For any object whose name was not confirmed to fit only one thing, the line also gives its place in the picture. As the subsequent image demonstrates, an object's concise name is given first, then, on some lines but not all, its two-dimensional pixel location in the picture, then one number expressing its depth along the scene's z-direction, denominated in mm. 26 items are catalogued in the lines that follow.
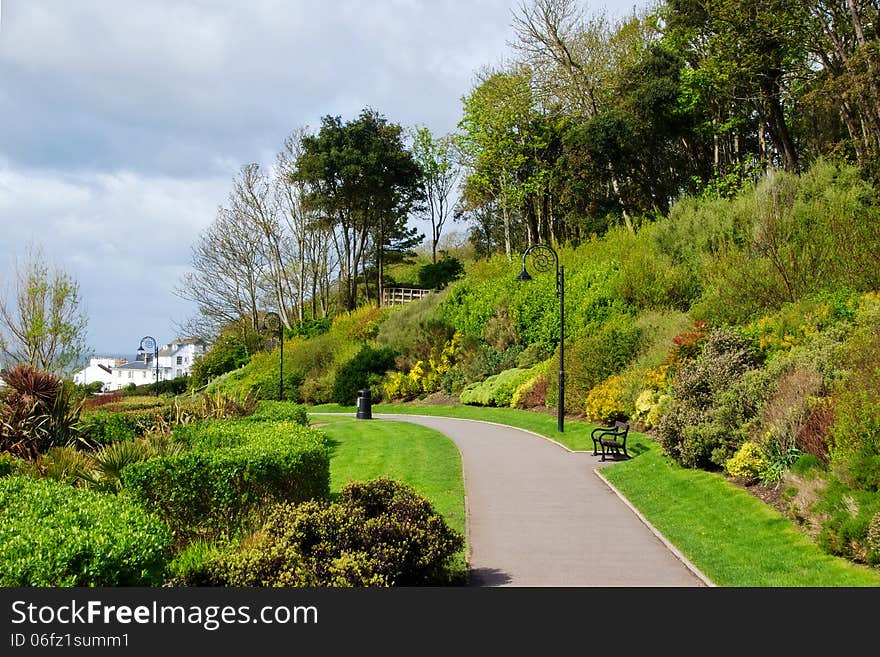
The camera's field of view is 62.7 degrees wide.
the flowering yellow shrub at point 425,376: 31781
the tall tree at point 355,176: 46156
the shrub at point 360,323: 38812
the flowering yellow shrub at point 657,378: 17219
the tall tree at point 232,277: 48906
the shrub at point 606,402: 18641
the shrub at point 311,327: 45406
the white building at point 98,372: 90975
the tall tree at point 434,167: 55000
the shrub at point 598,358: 21203
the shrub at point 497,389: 25656
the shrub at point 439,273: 51031
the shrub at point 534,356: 27609
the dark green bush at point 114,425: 15883
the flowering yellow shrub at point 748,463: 11164
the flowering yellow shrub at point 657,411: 15802
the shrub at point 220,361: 47281
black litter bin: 24375
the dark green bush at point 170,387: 47312
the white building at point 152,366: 82500
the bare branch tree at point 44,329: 31812
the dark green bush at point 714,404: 12430
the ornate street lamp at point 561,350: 18656
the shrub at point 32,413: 14258
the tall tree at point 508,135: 39438
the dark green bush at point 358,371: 33250
